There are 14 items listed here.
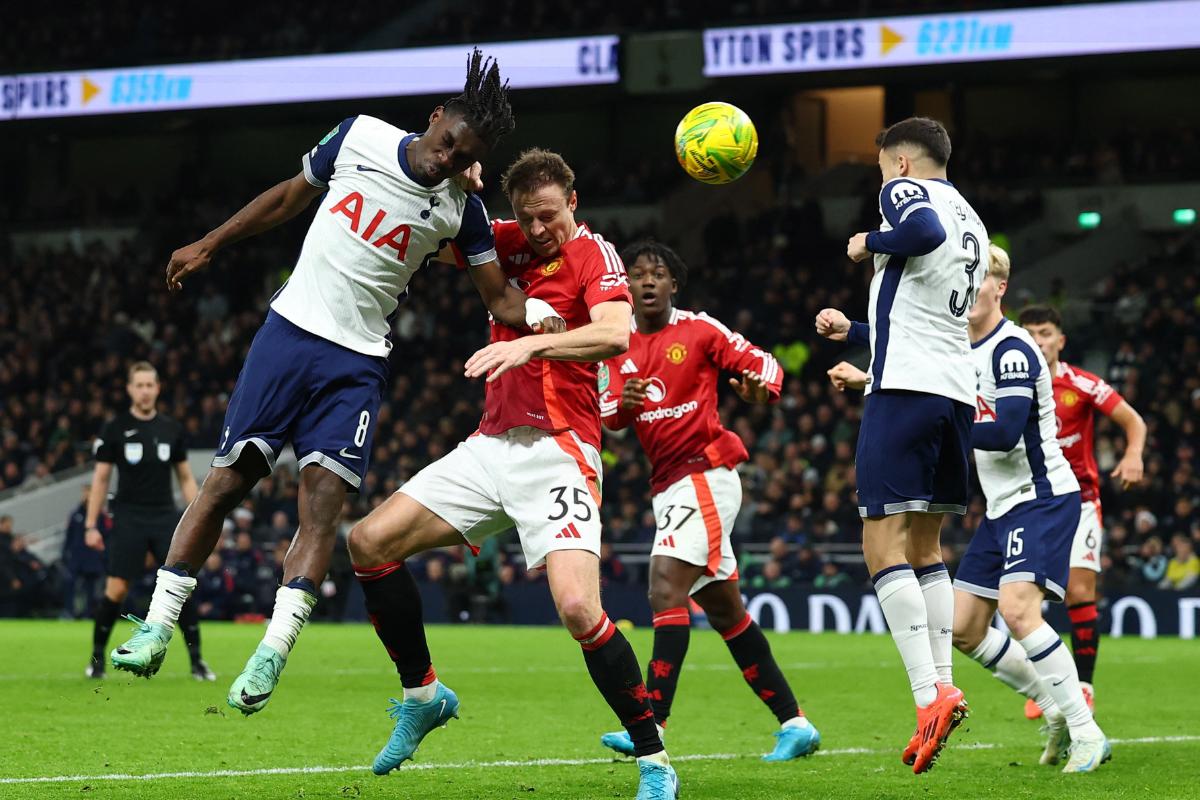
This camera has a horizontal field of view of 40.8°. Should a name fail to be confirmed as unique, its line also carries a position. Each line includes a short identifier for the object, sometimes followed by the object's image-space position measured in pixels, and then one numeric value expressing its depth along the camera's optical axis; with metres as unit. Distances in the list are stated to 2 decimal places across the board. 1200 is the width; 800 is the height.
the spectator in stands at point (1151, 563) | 19.28
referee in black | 12.20
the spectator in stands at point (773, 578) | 20.53
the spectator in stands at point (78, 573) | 22.81
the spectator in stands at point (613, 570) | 21.55
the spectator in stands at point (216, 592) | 22.59
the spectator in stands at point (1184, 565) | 19.03
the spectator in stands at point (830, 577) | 20.25
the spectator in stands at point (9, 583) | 23.44
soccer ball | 7.47
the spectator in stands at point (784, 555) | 20.53
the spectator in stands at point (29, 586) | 23.50
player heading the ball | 6.29
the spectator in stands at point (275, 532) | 23.41
